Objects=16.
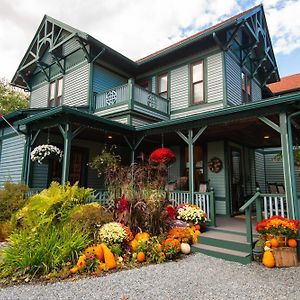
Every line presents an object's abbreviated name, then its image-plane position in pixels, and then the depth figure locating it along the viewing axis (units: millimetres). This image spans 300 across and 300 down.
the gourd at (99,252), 4207
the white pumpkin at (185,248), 4926
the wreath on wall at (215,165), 8742
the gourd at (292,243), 4281
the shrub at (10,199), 6223
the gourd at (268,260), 4195
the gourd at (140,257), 4379
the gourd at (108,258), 4086
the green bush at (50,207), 4781
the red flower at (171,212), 5569
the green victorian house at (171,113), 7242
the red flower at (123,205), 5207
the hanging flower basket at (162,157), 7375
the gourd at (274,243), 4289
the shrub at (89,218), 4692
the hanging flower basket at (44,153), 7008
